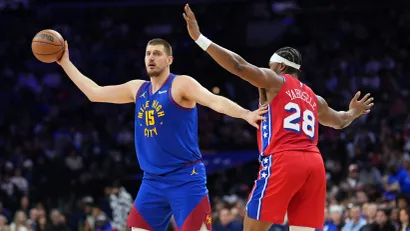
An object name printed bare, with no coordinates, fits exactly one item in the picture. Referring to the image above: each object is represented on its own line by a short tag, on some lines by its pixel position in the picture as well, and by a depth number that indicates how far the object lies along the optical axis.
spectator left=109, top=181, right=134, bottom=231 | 16.88
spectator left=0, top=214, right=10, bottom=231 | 16.05
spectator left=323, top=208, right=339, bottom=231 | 14.33
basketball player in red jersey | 7.34
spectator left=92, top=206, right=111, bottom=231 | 16.88
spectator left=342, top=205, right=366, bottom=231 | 13.43
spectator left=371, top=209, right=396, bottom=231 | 12.55
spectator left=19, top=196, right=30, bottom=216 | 17.80
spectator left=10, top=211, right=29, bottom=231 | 16.27
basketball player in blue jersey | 7.80
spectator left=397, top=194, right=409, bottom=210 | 12.87
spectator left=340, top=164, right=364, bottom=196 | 15.82
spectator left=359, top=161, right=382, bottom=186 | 16.77
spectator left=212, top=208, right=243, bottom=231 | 15.49
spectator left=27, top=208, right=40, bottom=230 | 16.90
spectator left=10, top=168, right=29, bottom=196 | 19.31
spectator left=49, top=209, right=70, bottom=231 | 16.61
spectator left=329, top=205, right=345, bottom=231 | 14.26
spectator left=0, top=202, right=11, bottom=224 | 17.72
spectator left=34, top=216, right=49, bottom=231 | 16.69
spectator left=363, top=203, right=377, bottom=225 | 13.27
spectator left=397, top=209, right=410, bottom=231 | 12.40
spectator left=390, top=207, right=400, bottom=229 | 12.70
